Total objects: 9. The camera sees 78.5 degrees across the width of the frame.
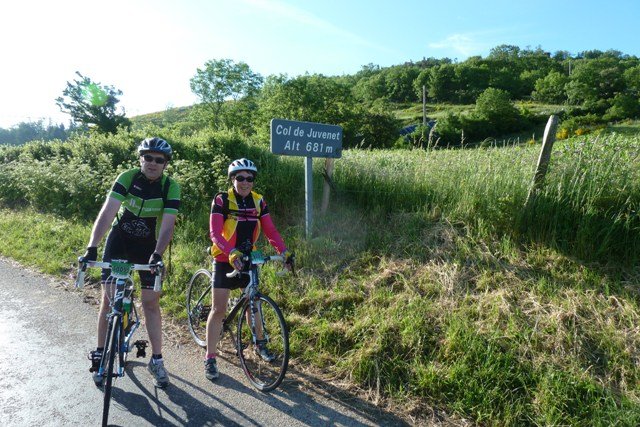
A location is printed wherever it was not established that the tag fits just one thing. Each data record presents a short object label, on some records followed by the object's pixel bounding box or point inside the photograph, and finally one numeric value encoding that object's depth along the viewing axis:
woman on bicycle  3.65
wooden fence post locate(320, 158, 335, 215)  6.48
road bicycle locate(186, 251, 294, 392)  3.56
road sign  5.41
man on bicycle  3.42
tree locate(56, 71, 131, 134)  51.41
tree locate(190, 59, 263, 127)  61.94
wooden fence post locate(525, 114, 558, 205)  4.76
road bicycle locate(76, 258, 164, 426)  3.03
